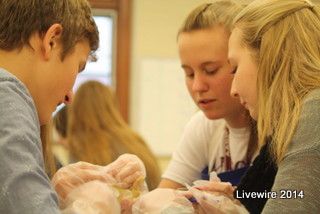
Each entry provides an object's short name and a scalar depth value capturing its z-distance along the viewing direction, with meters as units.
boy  0.63
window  3.37
